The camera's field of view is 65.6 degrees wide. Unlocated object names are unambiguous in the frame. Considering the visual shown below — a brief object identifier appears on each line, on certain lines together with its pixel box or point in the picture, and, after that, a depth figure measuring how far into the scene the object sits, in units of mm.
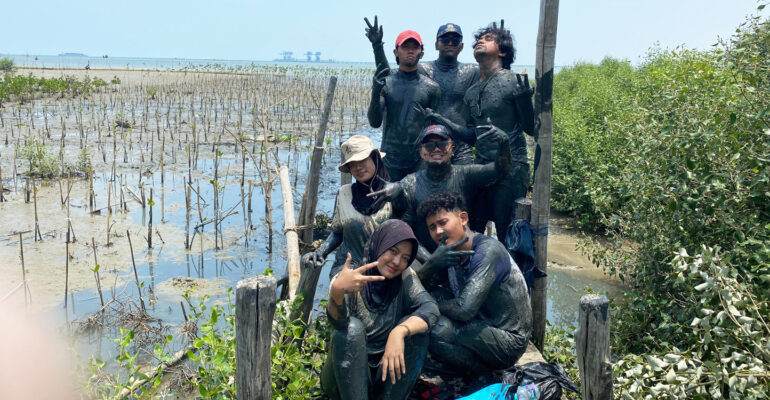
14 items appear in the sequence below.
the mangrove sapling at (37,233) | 10312
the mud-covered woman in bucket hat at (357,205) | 4777
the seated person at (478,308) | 4090
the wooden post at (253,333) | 3711
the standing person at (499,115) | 5363
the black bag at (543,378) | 4203
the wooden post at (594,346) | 3609
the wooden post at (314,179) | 6855
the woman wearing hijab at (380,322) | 3664
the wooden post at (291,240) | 6137
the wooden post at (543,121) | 5027
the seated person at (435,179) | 4895
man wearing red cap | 5676
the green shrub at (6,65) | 38297
